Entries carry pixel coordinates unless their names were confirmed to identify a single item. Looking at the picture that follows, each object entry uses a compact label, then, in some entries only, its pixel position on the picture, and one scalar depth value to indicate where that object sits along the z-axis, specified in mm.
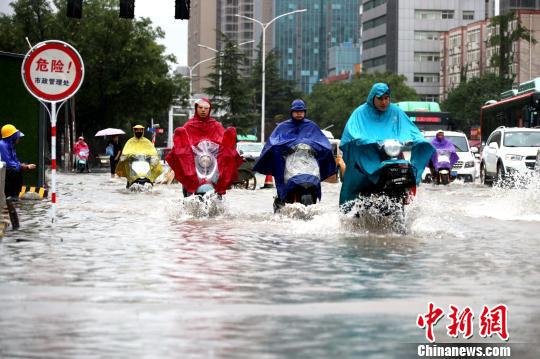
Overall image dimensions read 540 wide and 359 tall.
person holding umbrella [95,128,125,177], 45000
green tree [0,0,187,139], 72812
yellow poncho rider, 31734
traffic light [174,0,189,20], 29092
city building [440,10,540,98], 134125
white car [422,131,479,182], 41375
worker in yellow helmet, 17078
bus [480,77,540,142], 41844
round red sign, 17141
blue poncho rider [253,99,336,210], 18906
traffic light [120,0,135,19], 28750
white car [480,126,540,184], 34938
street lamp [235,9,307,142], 87625
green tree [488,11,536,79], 100750
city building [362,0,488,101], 173625
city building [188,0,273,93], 98788
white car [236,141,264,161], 49122
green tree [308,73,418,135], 137250
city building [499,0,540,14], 143262
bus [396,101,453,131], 54094
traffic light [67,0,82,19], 28578
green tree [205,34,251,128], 102375
